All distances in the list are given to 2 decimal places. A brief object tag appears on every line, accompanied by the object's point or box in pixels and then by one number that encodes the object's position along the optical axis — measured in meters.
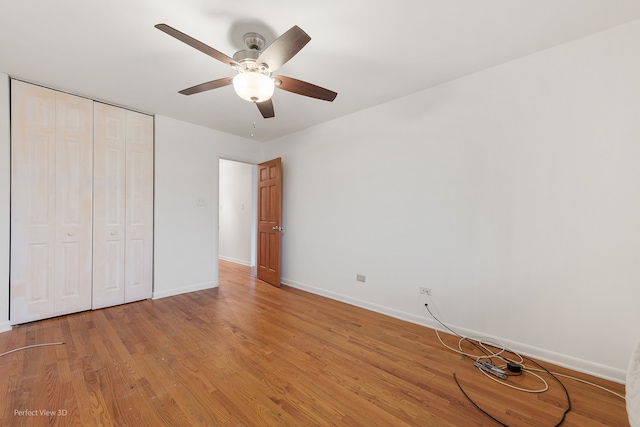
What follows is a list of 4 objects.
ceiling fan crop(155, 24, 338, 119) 1.45
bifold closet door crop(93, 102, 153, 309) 3.09
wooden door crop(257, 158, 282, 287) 4.21
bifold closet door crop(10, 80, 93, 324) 2.61
